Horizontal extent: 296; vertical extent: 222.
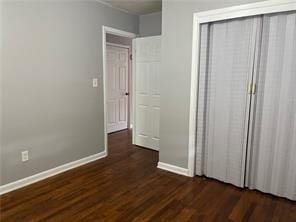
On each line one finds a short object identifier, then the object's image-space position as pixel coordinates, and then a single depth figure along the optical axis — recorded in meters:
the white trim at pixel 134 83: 4.05
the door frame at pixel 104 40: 3.44
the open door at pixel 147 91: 3.83
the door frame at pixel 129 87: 5.47
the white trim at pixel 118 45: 4.93
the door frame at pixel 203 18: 2.17
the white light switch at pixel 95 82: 3.37
